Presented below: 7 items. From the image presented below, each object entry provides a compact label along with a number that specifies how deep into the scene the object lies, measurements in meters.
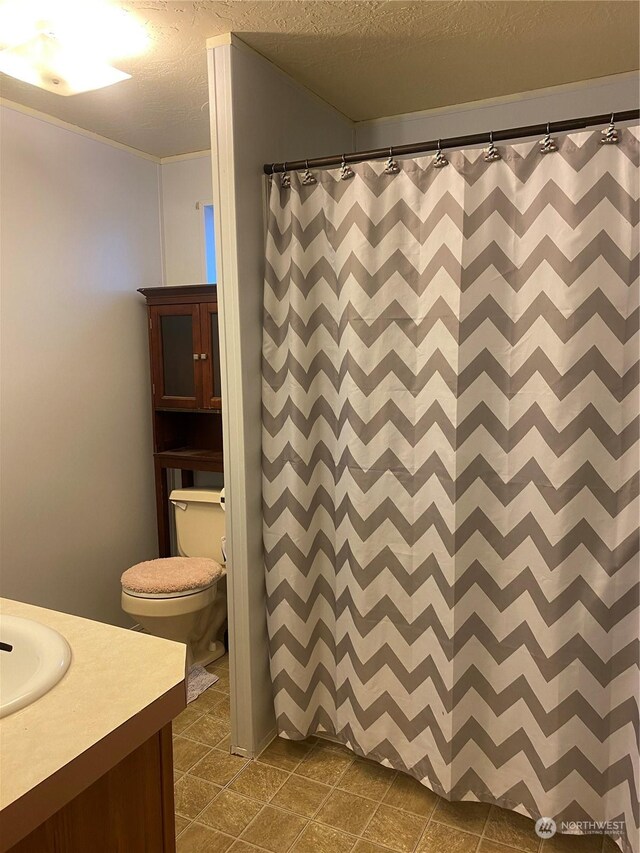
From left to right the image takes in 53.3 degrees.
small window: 3.07
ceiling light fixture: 1.73
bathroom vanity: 0.89
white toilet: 2.57
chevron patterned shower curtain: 1.69
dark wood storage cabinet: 2.84
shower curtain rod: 1.65
